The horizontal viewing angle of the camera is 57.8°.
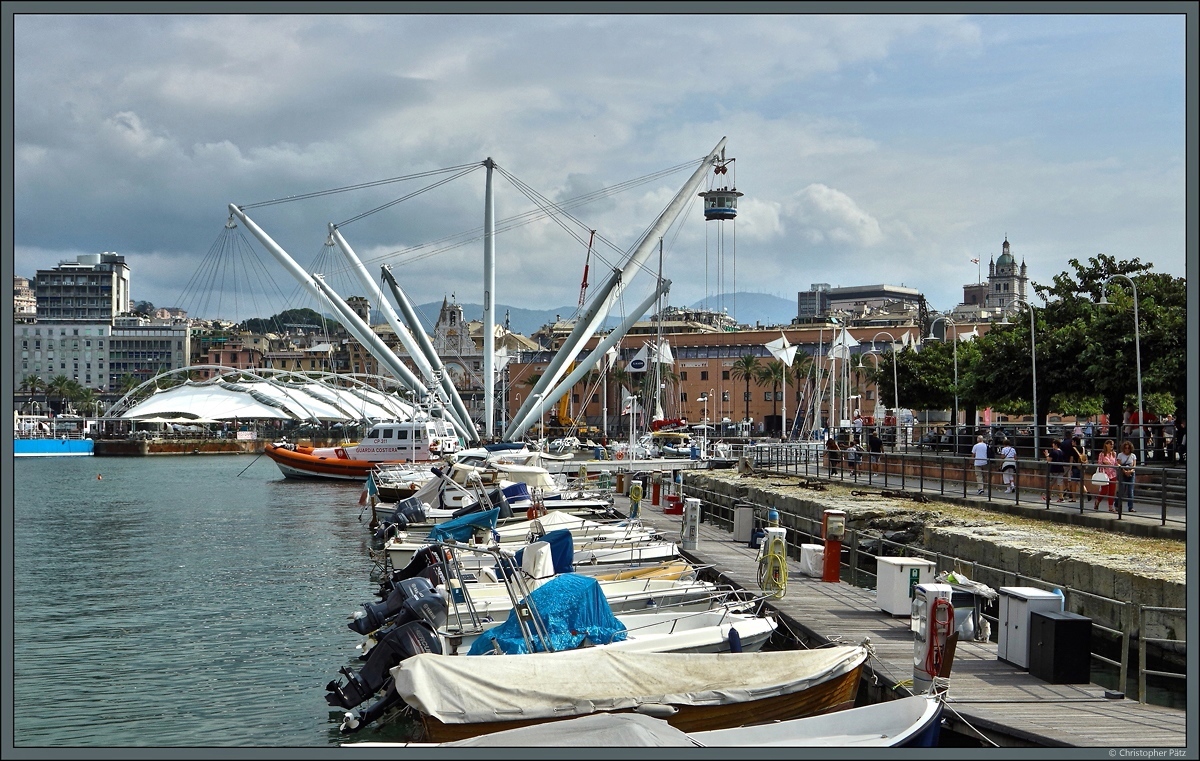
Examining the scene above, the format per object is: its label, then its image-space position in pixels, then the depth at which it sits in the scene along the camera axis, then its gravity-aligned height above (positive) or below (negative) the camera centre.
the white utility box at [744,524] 25.95 -2.62
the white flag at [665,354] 72.36 +3.98
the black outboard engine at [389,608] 16.34 -3.05
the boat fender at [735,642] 14.30 -3.00
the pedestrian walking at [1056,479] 24.22 -1.37
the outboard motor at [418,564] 19.64 -2.85
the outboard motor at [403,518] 29.81 -3.00
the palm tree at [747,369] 122.12 +5.10
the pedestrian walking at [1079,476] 23.15 -1.25
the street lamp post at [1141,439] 29.25 -0.56
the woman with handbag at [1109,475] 22.44 -1.16
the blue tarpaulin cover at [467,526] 24.44 -2.59
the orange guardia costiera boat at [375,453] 65.94 -2.70
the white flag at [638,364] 67.94 +3.11
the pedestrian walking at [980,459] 29.03 -1.11
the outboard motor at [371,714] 13.77 -3.86
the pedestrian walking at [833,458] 41.53 -1.66
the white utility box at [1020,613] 12.58 -2.29
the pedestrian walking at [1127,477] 21.50 -1.16
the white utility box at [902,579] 15.53 -2.34
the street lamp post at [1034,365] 34.47 +1.76
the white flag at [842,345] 66.46 +4.36
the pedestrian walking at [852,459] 38.06 -1.55
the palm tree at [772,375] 120.44 +4.43
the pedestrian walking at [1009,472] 26.86 -1.36
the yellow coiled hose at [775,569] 17.00 -2.42
